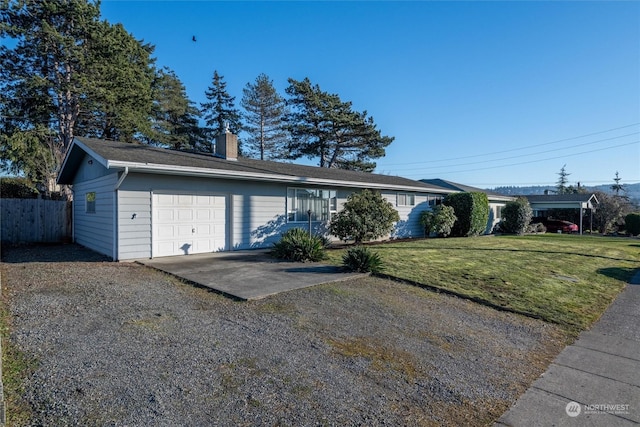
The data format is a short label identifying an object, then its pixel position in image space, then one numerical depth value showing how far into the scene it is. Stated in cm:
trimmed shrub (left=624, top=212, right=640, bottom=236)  2775
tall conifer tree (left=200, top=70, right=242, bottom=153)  3259
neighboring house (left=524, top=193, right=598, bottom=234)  2962
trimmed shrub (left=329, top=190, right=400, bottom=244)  1266
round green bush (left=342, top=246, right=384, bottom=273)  822
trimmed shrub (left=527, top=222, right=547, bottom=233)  2414
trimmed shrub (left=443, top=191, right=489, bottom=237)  1819
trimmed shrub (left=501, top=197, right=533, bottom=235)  2222
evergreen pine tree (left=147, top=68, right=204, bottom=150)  2579
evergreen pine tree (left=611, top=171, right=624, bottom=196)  6084
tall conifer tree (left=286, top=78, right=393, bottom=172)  2922
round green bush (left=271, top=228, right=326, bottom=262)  945
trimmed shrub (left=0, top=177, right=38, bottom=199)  1675
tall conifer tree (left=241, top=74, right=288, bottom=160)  3184
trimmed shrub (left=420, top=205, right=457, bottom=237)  1708
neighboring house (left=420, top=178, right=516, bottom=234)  2280
